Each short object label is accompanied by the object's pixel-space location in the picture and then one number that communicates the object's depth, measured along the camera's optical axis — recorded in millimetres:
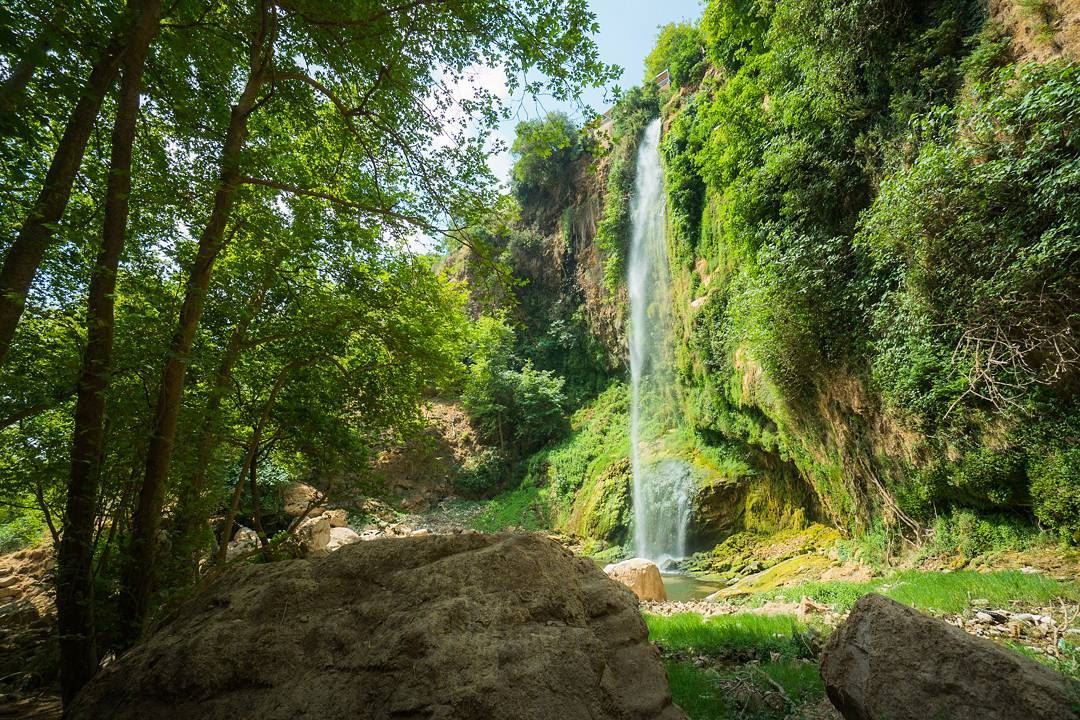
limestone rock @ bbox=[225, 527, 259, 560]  9070
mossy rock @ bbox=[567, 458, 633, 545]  16547
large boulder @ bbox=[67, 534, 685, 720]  2154
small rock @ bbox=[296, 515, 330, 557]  10703
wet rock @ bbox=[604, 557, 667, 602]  8773
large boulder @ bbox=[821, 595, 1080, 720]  2182
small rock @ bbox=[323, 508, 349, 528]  15619
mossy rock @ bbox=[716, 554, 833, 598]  8945
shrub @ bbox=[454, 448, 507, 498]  25406
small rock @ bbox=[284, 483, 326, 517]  11891
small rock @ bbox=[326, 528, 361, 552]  12848
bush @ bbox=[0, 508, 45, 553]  4713
